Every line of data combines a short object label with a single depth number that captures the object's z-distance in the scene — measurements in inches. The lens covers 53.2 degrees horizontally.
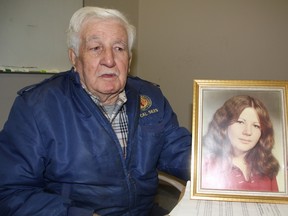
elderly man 34.2
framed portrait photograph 32.5
